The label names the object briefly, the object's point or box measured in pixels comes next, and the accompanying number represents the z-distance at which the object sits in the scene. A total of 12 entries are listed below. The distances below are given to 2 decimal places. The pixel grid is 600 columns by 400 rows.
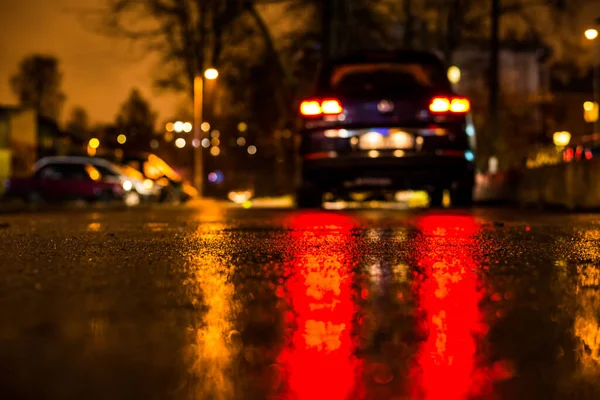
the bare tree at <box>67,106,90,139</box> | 145.02
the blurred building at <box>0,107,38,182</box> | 49.78
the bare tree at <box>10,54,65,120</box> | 91.50
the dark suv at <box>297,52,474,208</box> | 11.01
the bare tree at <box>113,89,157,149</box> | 111.11
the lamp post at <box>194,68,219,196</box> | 39.41
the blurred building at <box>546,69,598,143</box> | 77.81
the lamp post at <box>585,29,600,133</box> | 37.19
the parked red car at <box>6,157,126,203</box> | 27.42
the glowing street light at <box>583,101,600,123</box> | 75.19
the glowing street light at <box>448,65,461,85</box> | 28.00
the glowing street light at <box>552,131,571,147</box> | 67.00
